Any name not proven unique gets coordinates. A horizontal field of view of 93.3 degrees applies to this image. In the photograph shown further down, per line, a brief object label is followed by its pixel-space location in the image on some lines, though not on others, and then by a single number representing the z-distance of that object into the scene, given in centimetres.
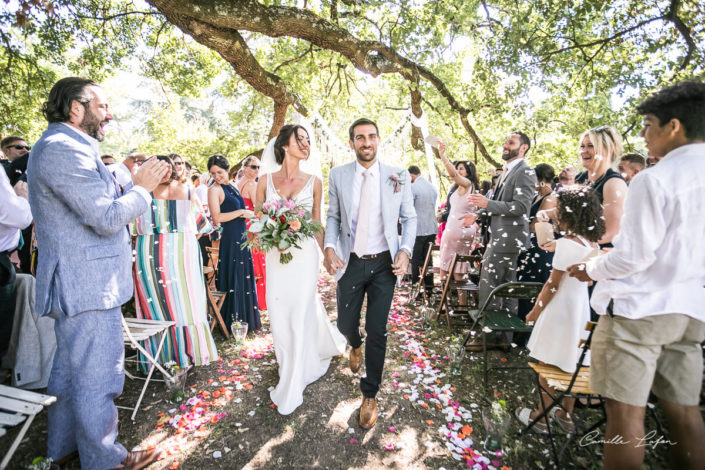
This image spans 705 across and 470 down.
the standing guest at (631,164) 452
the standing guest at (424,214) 658
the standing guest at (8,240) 262
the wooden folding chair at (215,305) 445
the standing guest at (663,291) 171
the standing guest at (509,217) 419
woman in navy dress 483
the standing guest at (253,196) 569
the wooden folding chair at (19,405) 193
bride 325
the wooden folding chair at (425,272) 600
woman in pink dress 595
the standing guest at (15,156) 407
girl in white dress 270
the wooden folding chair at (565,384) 229
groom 300
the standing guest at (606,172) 317
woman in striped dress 361
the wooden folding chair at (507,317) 336
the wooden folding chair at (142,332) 298
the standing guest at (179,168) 390
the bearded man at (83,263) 209
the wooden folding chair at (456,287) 506
